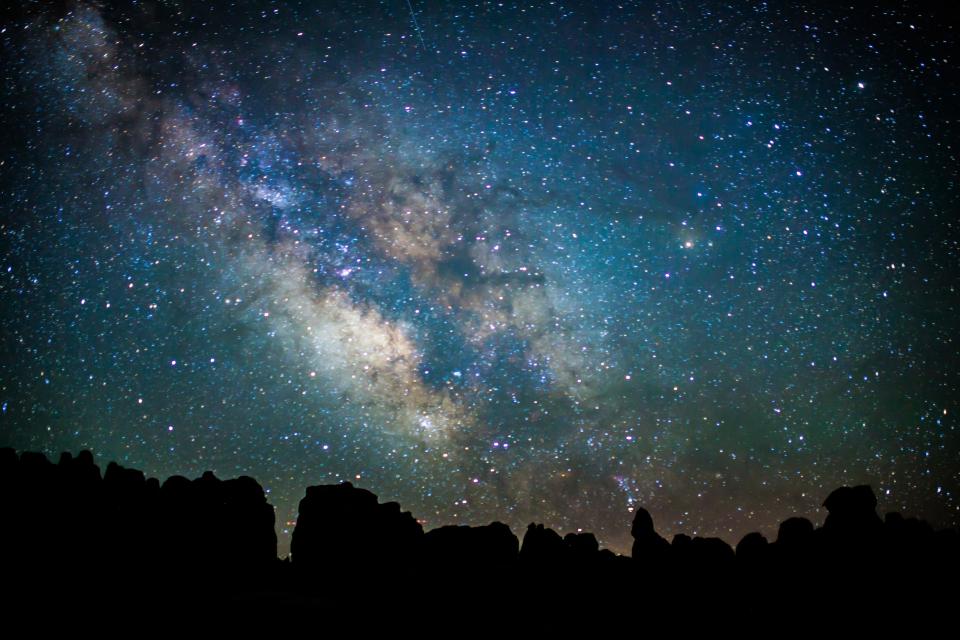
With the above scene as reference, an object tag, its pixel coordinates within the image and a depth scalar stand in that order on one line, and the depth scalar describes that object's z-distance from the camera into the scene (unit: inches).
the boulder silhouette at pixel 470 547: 979.3
